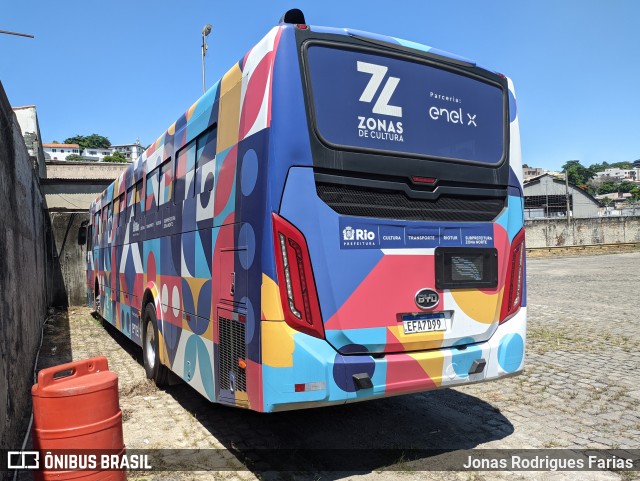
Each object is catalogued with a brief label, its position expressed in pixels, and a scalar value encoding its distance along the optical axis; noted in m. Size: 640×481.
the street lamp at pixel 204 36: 20.80
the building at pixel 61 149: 135.68
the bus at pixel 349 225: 3.73
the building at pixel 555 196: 64.31
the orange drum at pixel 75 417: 3.43
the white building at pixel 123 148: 162.68
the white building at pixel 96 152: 147.38
